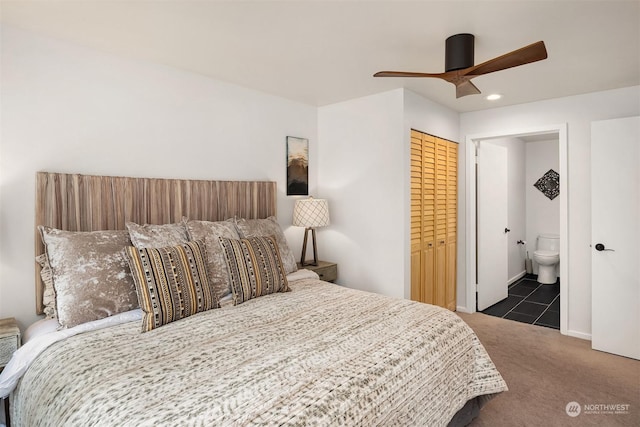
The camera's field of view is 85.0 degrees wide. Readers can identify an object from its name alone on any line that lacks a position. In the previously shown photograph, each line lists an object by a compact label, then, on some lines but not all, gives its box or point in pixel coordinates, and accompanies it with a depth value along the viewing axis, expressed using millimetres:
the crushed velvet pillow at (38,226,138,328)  1891
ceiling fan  1997
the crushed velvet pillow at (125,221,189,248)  2203
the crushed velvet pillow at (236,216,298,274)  2830
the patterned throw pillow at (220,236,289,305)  2371
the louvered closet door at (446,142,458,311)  4082
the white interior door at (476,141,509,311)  4277
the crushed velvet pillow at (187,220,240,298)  2355
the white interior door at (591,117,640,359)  3029
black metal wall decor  5695
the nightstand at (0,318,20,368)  1824
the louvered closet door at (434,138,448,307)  3865
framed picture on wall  3771
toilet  5289
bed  1228
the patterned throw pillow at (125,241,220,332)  1935
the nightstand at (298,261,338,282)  3514
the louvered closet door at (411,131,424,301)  3473
